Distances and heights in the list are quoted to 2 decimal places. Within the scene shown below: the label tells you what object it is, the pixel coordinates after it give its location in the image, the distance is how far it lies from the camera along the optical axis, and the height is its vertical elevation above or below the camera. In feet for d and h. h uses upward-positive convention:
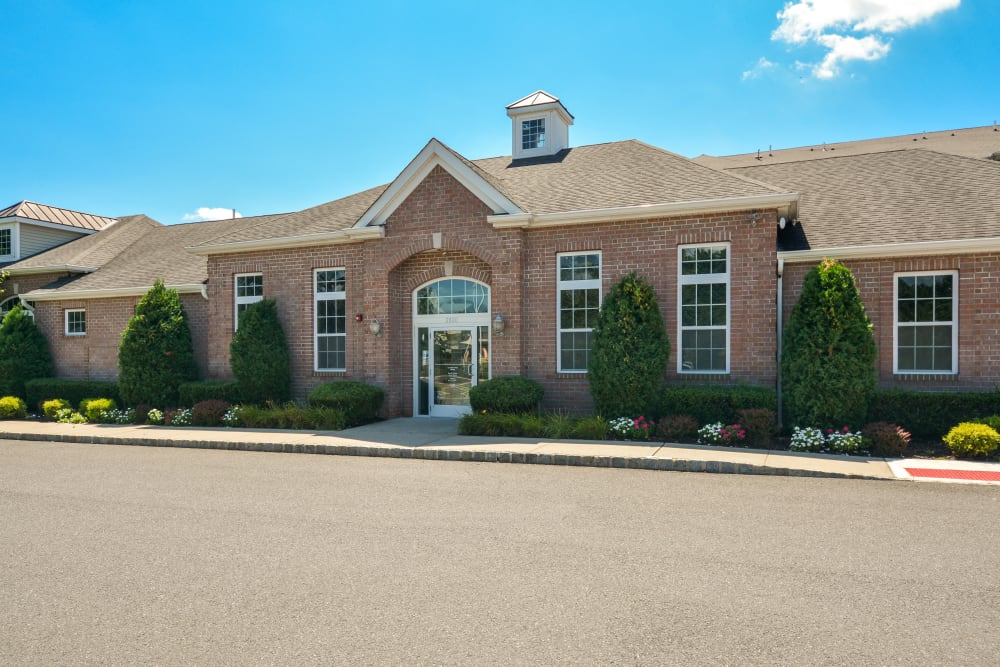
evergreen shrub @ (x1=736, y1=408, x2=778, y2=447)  40.14 -5.90
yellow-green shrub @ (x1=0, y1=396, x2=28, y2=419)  62.34 -7.28
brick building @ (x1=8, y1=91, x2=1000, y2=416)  43.42 +4.02
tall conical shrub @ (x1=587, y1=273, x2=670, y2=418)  43.88 -2.03
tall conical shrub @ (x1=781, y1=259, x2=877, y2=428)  39.93 -1.93
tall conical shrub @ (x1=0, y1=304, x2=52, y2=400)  67.82 -2.71
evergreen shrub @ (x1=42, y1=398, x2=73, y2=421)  61.98 -7.16
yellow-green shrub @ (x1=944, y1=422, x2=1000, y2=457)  35.88 -6.13
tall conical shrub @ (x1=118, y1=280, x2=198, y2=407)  59.11 -2.63
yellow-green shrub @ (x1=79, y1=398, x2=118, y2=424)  58.13 -6.91
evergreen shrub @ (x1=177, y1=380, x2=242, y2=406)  56.75 -5.45
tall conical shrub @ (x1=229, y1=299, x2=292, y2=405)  55.57 -2.64
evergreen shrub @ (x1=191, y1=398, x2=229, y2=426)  53.78 -6.75
